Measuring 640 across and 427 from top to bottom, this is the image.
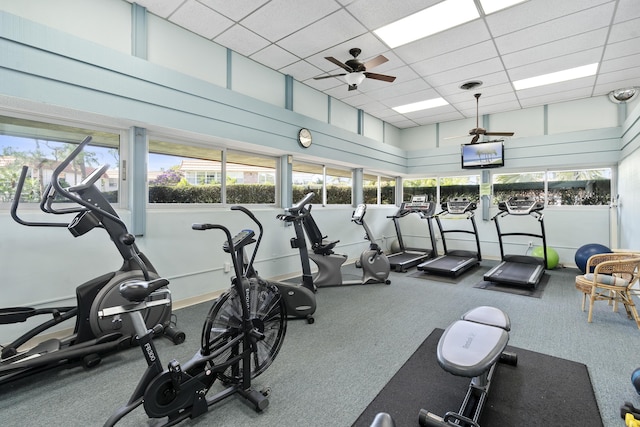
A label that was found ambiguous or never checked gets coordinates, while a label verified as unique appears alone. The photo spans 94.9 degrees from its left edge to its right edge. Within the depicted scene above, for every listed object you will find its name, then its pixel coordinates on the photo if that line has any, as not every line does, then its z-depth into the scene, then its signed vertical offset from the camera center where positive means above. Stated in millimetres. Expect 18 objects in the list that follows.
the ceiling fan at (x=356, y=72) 4113 +1988
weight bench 1636 -839
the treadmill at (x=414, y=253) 6262 -731
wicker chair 3146 -798
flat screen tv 6750 +1335
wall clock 5245 +1367
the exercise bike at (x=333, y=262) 4676 -832
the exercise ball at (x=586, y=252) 5125 -743
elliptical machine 2238 -858
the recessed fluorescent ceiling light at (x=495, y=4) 3281 +2346
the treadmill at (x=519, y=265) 4840 -1066
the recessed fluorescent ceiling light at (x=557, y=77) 4828 +2342
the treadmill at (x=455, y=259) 5605 -1045
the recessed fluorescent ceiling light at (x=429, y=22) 3393 +2377
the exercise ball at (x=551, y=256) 6090 -960
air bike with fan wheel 1668 -923
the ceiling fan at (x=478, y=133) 5953 +1688
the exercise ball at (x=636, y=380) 2031 -1196
